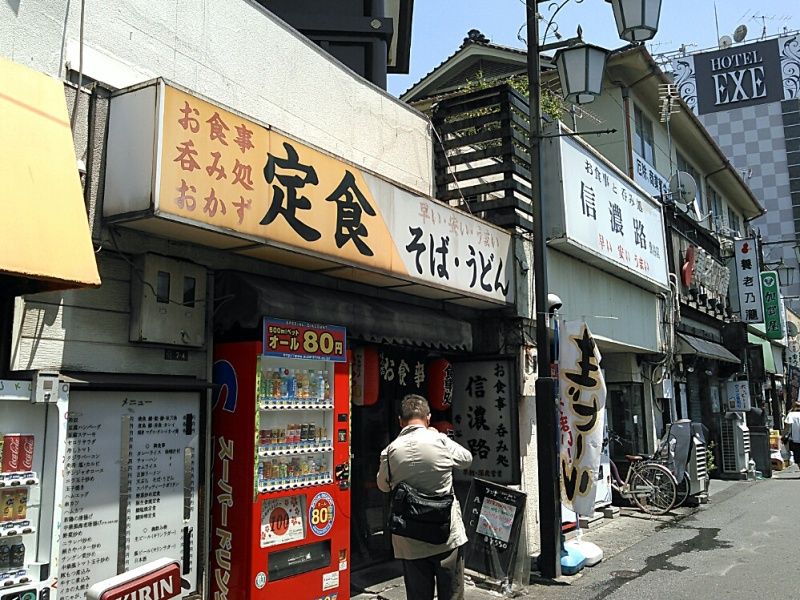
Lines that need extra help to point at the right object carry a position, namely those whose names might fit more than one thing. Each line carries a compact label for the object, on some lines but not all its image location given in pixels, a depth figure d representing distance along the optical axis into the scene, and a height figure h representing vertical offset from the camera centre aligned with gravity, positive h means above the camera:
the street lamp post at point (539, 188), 8.29 +2.92
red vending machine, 6.24 -0.57
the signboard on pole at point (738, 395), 21.56 +0.16
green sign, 24.62 +3.49
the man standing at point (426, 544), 5.43 -1.02
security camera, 9.59 +1.43
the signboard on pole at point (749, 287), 22.78 +3.81
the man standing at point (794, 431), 18.44 -0.90
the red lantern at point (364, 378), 8.30 +0.35
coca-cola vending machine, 4.07 -0.43
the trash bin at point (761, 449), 19.36 -1.44
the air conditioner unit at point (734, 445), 18.67 -1.27
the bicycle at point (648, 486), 13.04 -1.66
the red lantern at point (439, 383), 9.65 +0.32
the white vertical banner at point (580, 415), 8.89 -0.16
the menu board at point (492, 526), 8.09 -1.49
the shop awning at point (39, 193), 4.15 +1.42
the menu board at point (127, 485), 5.04 -0.59
